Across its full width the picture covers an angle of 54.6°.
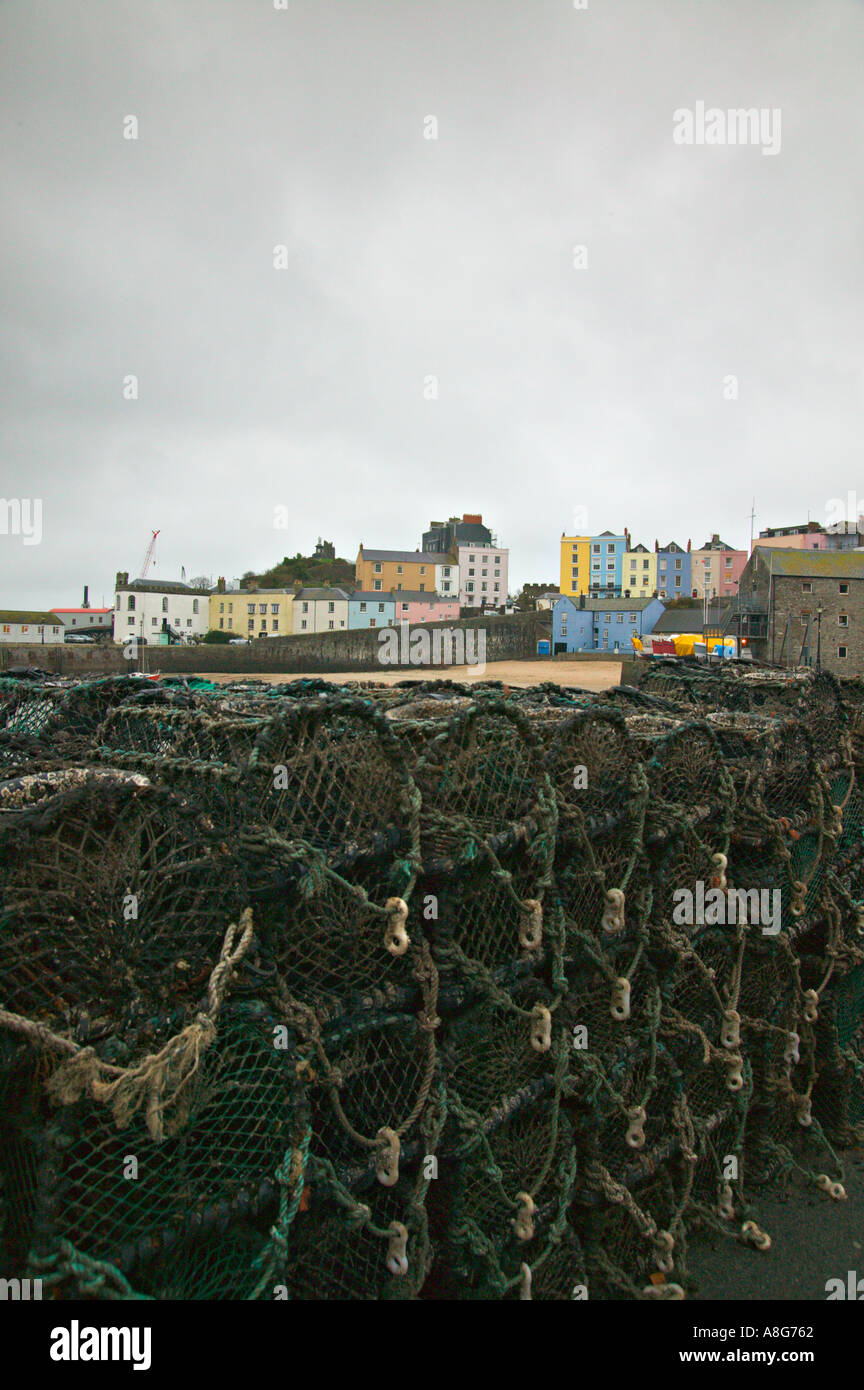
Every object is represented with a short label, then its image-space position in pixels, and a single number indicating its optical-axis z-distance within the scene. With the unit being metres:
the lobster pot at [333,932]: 1.73
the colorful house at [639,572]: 75.62
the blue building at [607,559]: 76.44
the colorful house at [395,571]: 68.75
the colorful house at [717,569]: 78.00
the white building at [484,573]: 72.38
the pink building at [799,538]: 59.69
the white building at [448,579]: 71.50
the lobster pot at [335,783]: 1.87
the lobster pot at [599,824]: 2.41
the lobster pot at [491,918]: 2.03
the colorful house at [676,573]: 77.38
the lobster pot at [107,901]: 1.50
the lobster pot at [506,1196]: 1.97
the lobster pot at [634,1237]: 2.32
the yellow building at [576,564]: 77.06
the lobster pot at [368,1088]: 1.76
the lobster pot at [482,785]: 2.06
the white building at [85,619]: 64.50
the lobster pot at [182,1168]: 1.36
